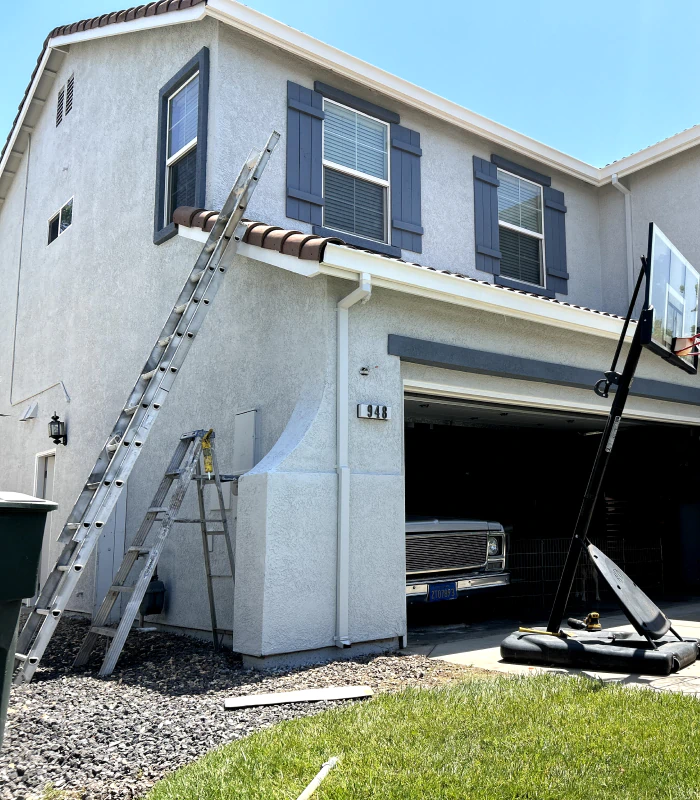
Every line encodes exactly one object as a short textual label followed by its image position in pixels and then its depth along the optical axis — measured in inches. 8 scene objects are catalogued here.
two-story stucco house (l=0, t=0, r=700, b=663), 260.8
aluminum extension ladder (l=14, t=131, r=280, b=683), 220.5
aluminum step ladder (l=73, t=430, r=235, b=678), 235.9
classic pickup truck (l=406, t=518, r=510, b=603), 313.3
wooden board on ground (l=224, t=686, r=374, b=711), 191.8
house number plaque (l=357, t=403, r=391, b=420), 267.6
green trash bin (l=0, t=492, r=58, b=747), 131.6
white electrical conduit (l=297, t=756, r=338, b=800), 127.3
